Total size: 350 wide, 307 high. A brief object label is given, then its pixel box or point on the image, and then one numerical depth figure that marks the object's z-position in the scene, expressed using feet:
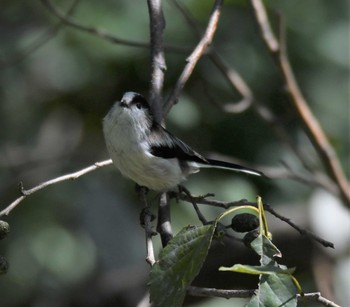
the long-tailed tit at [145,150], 22.93
